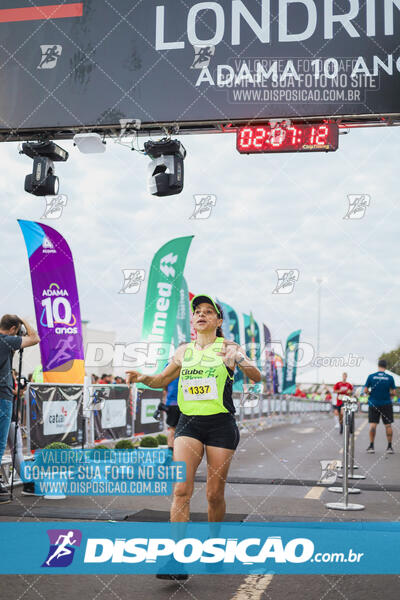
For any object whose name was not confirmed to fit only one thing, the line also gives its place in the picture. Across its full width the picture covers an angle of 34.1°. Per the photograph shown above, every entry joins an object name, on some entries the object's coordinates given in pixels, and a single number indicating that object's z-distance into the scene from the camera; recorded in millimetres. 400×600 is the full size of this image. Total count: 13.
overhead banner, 8875
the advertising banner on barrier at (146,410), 13477
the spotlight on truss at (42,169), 9914
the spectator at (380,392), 12875
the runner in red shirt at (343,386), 17578
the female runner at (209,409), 4539
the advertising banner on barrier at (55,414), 9125
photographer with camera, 7062
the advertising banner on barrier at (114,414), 11305
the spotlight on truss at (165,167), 9523
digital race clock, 9031
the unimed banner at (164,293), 14766
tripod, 7191
